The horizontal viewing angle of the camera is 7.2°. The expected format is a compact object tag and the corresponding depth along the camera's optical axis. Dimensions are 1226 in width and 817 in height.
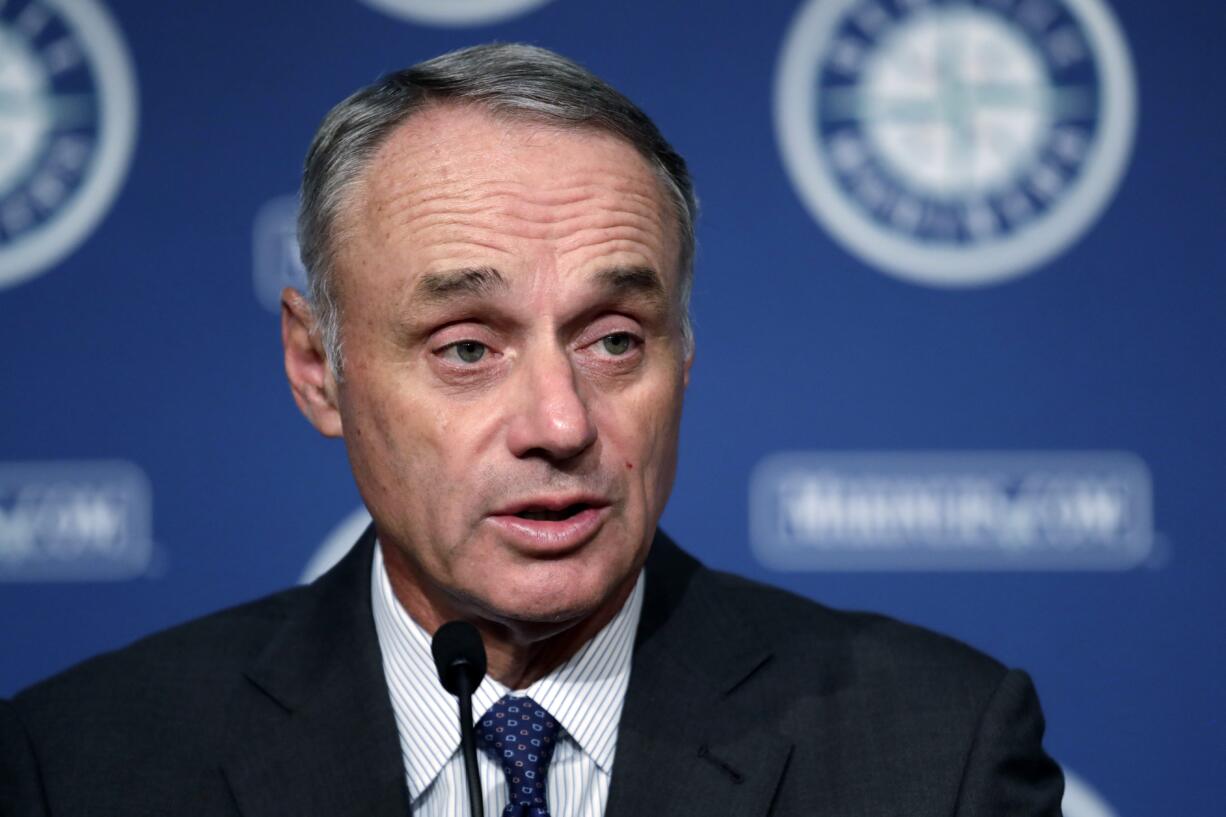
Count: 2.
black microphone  3.66
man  3.74
